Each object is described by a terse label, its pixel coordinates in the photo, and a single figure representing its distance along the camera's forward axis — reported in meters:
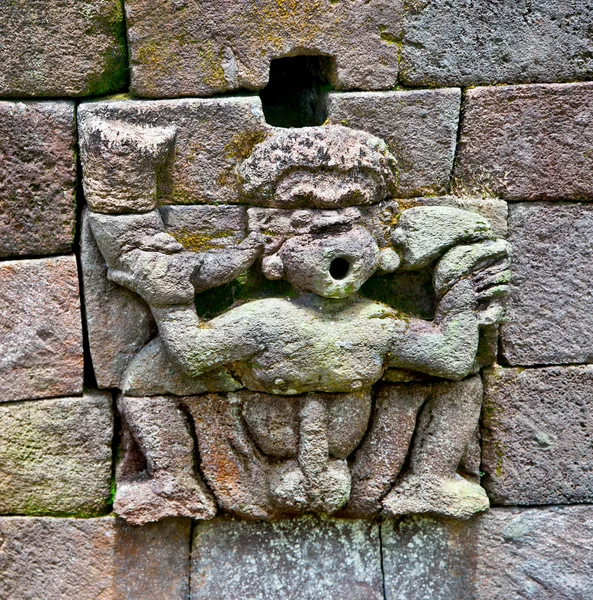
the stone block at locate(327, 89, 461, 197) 3.67
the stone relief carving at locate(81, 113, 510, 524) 3.55
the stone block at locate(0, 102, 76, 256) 3.58
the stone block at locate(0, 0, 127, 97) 3.51
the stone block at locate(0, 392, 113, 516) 3.80
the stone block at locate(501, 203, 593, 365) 3.86
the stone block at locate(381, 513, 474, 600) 4.06
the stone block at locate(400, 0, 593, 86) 3.65
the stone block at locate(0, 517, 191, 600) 3.89
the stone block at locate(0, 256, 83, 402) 3.70
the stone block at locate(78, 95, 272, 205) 3.54
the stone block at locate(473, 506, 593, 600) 4.09
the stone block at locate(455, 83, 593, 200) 3.73
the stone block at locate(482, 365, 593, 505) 3.99
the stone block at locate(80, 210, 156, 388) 3.72
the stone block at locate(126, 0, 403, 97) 3.54
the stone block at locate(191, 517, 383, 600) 4.00
